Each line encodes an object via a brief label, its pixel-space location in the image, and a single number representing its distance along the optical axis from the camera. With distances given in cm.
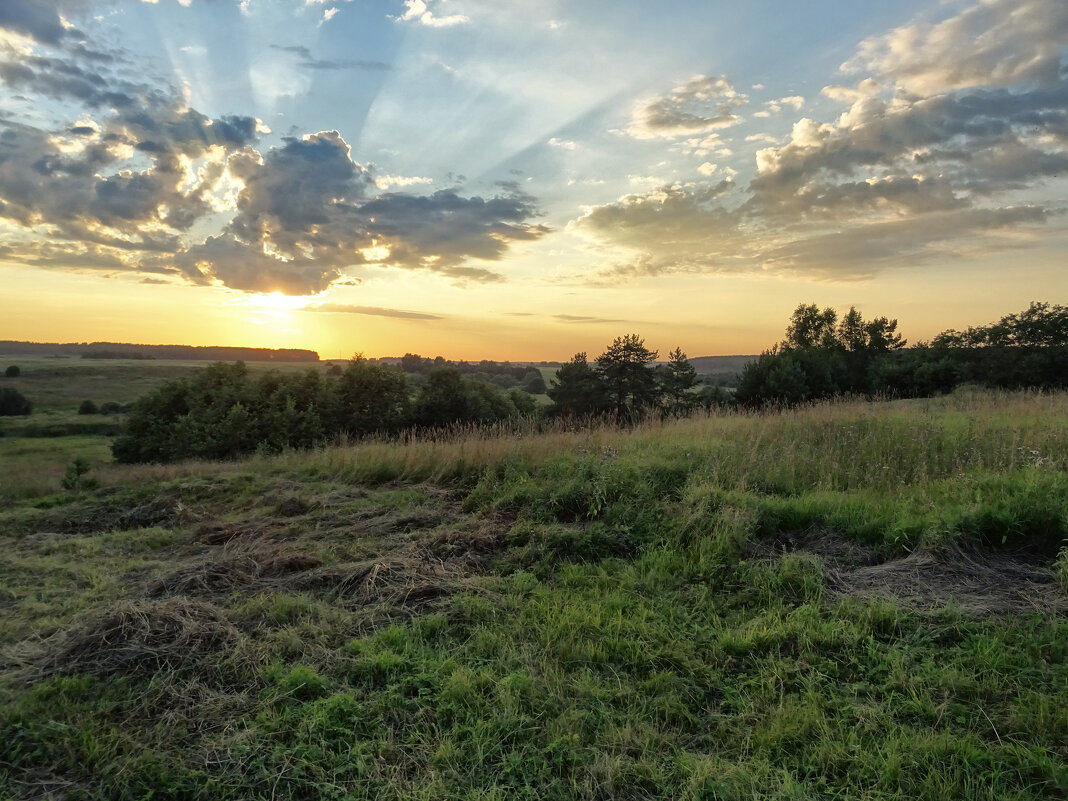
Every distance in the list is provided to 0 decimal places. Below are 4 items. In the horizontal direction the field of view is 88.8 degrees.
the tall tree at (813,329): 4981
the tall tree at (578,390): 4184
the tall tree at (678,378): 4381
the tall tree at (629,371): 4312
